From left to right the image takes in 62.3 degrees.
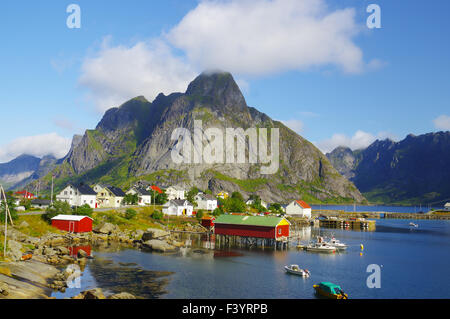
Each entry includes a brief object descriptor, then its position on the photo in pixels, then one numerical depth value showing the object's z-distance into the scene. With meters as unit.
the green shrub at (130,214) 101.79
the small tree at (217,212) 123.23
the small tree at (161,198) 139.00
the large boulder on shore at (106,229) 87.31
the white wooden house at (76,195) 113.50
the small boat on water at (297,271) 54.38
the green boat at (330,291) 43.19
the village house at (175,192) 164.38
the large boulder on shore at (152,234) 82.27
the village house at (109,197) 131.38
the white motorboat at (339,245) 83.28
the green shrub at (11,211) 74.75
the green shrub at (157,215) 109.78
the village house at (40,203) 108.05
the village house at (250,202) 175.46
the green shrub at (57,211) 86.66
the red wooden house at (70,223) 83.62
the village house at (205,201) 145.75
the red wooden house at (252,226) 87.19
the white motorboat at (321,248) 79.39
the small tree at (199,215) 116.62
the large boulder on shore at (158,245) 72.94
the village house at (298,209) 160.50
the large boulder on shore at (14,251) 50.82
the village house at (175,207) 122.06
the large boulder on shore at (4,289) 34.00
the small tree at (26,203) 99.30
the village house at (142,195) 139.54
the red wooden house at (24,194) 139.89
